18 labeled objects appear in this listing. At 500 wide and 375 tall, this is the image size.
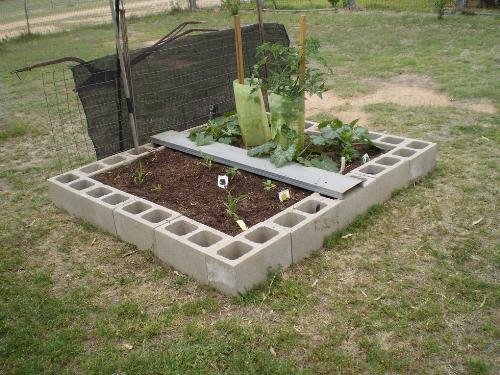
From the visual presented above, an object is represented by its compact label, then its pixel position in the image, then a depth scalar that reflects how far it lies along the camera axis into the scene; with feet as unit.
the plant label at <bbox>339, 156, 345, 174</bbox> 13.76
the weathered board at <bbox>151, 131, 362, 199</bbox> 12.61
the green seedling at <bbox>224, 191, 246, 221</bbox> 12.25
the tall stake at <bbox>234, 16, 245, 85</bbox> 15.01
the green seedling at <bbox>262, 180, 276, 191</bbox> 13.34
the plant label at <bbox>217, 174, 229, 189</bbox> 13.62
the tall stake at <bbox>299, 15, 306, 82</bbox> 13.52
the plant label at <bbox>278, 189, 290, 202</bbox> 12.75
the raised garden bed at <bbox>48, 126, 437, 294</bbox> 10.58
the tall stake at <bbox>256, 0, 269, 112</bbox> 16.18
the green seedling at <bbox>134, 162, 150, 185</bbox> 14.28
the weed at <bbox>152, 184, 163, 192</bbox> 13.84
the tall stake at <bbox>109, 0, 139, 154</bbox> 13.94
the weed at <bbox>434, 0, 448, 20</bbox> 37.76
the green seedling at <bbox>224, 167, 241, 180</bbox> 14.08
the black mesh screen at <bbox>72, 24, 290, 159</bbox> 15.28
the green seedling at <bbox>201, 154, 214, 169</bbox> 14.70
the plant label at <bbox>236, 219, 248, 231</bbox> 11.71
